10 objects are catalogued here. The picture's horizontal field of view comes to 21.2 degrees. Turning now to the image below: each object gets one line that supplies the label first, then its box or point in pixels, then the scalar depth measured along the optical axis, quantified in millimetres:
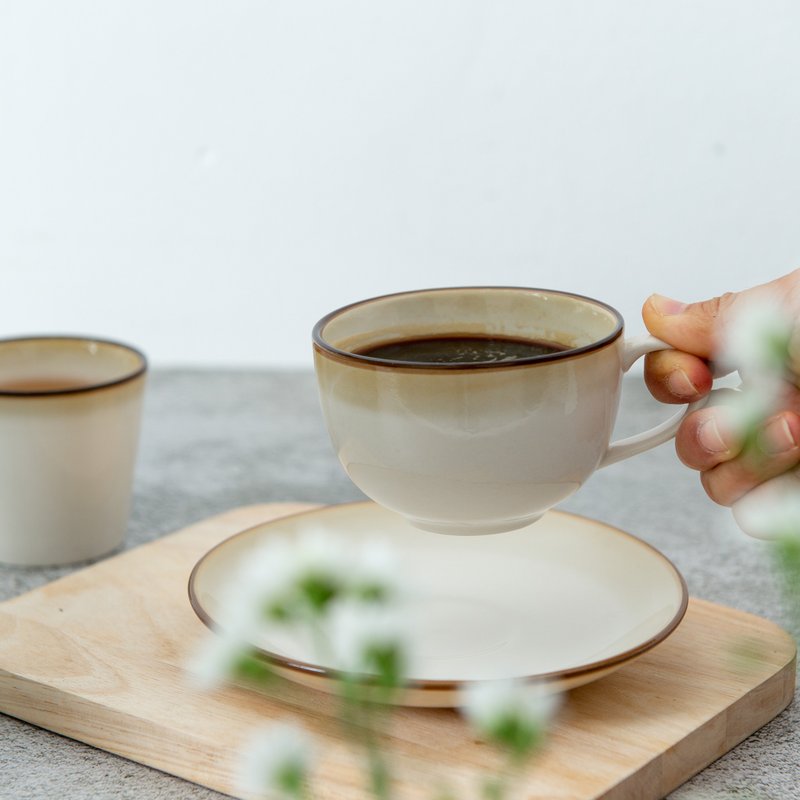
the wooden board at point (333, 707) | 626
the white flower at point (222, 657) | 368
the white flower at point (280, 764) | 344
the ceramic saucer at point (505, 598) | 662
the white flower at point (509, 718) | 330
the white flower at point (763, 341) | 371
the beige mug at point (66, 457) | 807
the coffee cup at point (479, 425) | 638
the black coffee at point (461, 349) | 695
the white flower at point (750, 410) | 393
